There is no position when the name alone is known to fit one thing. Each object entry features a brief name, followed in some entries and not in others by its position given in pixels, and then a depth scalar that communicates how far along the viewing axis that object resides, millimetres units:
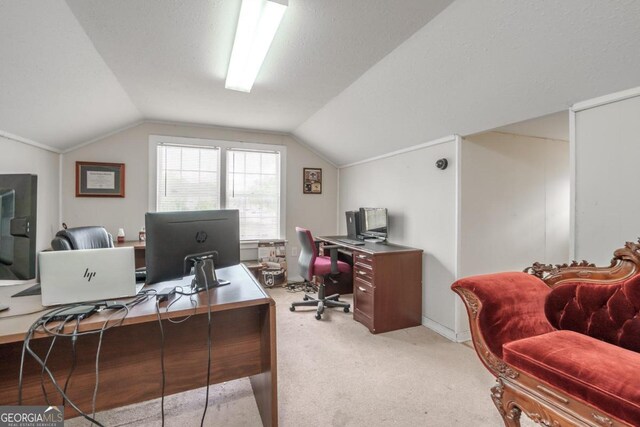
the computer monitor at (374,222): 3461
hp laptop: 1146
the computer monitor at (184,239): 1375
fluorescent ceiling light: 1556
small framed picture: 4535
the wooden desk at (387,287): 2715
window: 3805
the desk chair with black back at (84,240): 2035
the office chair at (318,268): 3076
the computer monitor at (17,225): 979
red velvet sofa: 1108
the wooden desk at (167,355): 1232
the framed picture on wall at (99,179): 3434
